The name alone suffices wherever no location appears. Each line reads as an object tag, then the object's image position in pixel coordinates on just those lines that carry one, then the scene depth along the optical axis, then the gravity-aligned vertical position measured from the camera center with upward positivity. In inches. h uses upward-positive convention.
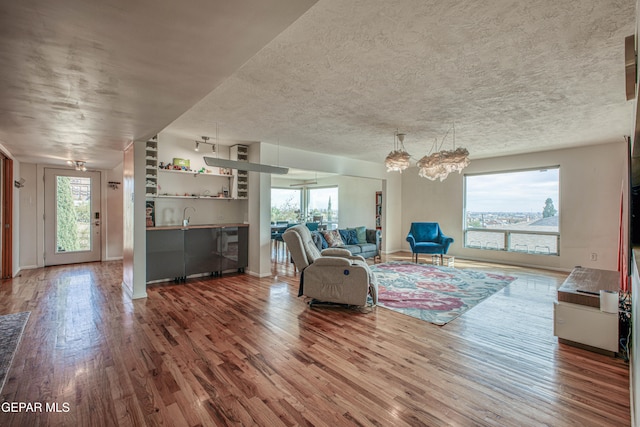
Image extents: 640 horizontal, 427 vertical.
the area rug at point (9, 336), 93.5 -50.6
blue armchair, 261.1 -27.1
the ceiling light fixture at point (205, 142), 212.5 +52.1
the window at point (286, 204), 481.4 +10.3
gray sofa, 243.7 -31.4
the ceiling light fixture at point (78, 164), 231.1 +37.1
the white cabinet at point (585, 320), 102.4 -39.5
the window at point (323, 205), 442.3 +8.5
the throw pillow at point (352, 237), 268.1 -25.0
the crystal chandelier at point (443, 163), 164.9 +28.8
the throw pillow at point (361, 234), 277.4 -22.8
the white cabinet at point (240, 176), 232.5 +27.1
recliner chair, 144.9 -33.5
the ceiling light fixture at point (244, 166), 157.1 +26.1
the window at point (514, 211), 250.5 +0.9
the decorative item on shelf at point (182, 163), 208.7 +33.9
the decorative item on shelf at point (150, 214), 196.2 -3.4
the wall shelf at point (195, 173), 205.6 +27.5
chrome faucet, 212.0 -5.1
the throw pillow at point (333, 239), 248.5 -24.7
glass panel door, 253.9 -7.0
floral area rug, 146.6 -49.2
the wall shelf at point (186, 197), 202.2 +9.2
